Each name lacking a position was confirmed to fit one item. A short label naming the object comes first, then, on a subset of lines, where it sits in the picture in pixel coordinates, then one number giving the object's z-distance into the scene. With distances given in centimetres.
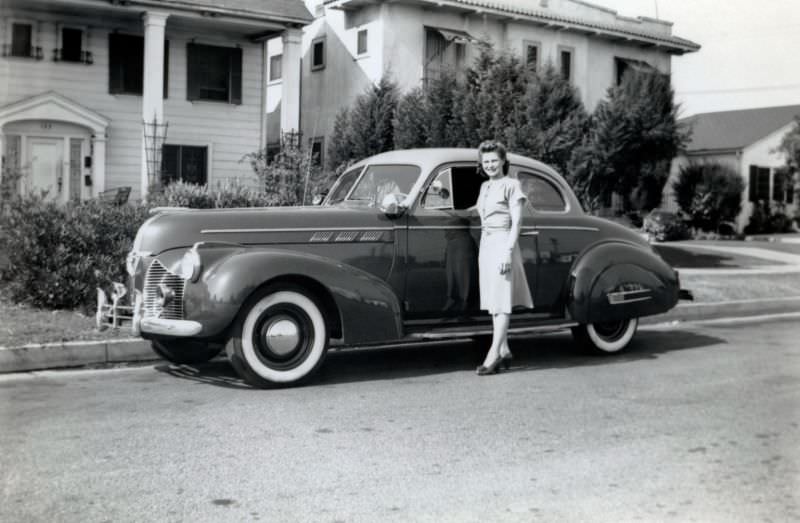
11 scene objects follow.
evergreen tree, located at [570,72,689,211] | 2038
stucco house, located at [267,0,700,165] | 2306
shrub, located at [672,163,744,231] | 2936
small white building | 3206
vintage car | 638
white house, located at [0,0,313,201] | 1866
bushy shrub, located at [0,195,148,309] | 934
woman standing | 701
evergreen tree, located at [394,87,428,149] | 1864
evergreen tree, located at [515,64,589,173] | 1584
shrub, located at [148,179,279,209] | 1178
